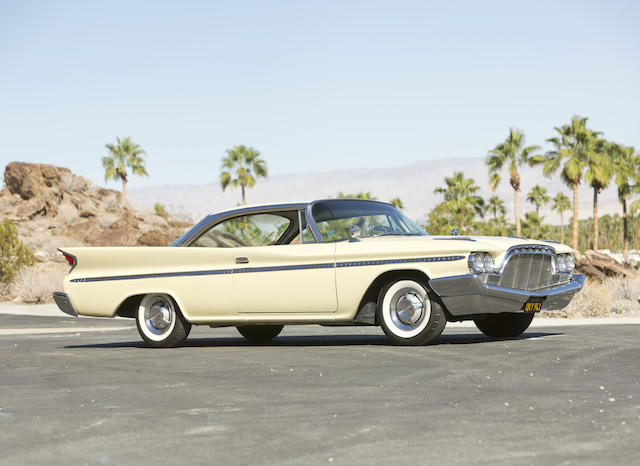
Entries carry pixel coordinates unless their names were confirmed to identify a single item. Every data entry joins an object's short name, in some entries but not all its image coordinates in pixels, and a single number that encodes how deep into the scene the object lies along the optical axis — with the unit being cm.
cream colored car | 966
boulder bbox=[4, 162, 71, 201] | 6084
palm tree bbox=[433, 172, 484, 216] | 7681
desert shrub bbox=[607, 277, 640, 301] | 2219
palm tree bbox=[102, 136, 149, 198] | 7938
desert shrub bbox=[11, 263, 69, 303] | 2870
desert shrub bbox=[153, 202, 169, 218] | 7854
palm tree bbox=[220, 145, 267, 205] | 7288
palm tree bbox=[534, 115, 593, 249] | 6244
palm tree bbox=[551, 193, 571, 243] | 12112
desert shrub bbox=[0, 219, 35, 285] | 3167
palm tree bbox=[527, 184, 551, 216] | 11262
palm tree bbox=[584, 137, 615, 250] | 6216
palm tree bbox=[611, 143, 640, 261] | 6619
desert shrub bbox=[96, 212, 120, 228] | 5891
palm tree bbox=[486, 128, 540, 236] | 6800
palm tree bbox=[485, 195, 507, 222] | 9431
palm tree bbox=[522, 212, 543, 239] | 10622
